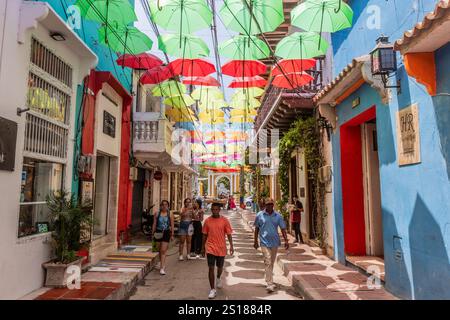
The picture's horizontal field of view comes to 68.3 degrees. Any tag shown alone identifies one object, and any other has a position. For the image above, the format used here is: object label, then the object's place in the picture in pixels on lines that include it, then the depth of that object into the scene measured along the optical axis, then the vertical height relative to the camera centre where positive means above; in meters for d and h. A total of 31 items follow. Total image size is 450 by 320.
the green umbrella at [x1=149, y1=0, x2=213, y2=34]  7.29 +4.07
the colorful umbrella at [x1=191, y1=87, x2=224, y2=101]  12.66 +3.97
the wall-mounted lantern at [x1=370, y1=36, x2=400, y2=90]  5.62 +2.35
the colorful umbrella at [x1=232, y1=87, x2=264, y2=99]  11.95 +3.80
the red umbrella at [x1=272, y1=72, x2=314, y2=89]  9.79 +3.49
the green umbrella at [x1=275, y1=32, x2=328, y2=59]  8.55 +3.91
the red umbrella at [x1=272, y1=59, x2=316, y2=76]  9.25 +3.73
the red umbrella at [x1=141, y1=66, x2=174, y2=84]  10.44 +3.85
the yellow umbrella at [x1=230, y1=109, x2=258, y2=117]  15.35 +3.96
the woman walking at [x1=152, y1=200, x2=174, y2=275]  8.05 -0.80
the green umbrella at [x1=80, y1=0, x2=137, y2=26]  7.25 +4.16
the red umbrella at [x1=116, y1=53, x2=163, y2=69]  9.59 +4.02
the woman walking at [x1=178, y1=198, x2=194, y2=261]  9.70 -0.85
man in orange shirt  6.12 -0.79
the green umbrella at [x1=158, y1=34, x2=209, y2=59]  8.46 +3.85
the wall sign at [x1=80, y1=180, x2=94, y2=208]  7.79 +0.17
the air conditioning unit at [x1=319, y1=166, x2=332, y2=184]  9.57 +0.67
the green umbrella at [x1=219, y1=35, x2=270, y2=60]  8.91 +4.00
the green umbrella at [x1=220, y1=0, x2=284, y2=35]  7.44 +4.20
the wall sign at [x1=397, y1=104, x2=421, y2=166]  5.15 +0.99
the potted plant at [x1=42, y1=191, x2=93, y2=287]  5.95 -0.71
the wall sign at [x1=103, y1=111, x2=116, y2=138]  9.41 +2.14
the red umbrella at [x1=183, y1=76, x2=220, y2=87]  10.69 +3.74
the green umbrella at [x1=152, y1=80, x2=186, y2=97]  11.83 +3.87
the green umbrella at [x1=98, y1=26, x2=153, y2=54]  8.48 +4.07
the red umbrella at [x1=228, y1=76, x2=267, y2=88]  10.89 +3.79
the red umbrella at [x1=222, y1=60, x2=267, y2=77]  9.58 +3.77
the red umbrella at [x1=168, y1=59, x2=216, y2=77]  9.60 +3.78
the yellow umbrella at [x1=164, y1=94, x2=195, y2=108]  13.03 +3.83
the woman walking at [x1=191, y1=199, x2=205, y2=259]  10.31 -1.26
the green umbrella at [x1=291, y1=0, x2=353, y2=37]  7.29 +4.02
